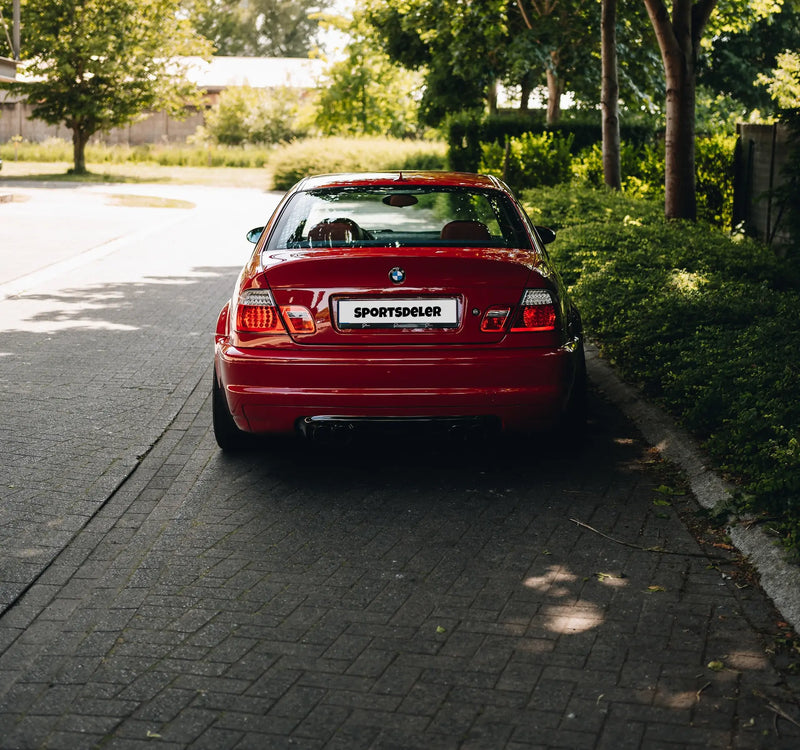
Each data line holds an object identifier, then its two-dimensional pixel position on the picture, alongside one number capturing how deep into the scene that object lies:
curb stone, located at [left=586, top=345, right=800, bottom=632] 4.33
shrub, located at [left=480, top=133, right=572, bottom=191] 23.91
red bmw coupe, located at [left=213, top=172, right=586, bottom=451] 5.53
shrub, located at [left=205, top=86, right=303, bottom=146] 58.28
